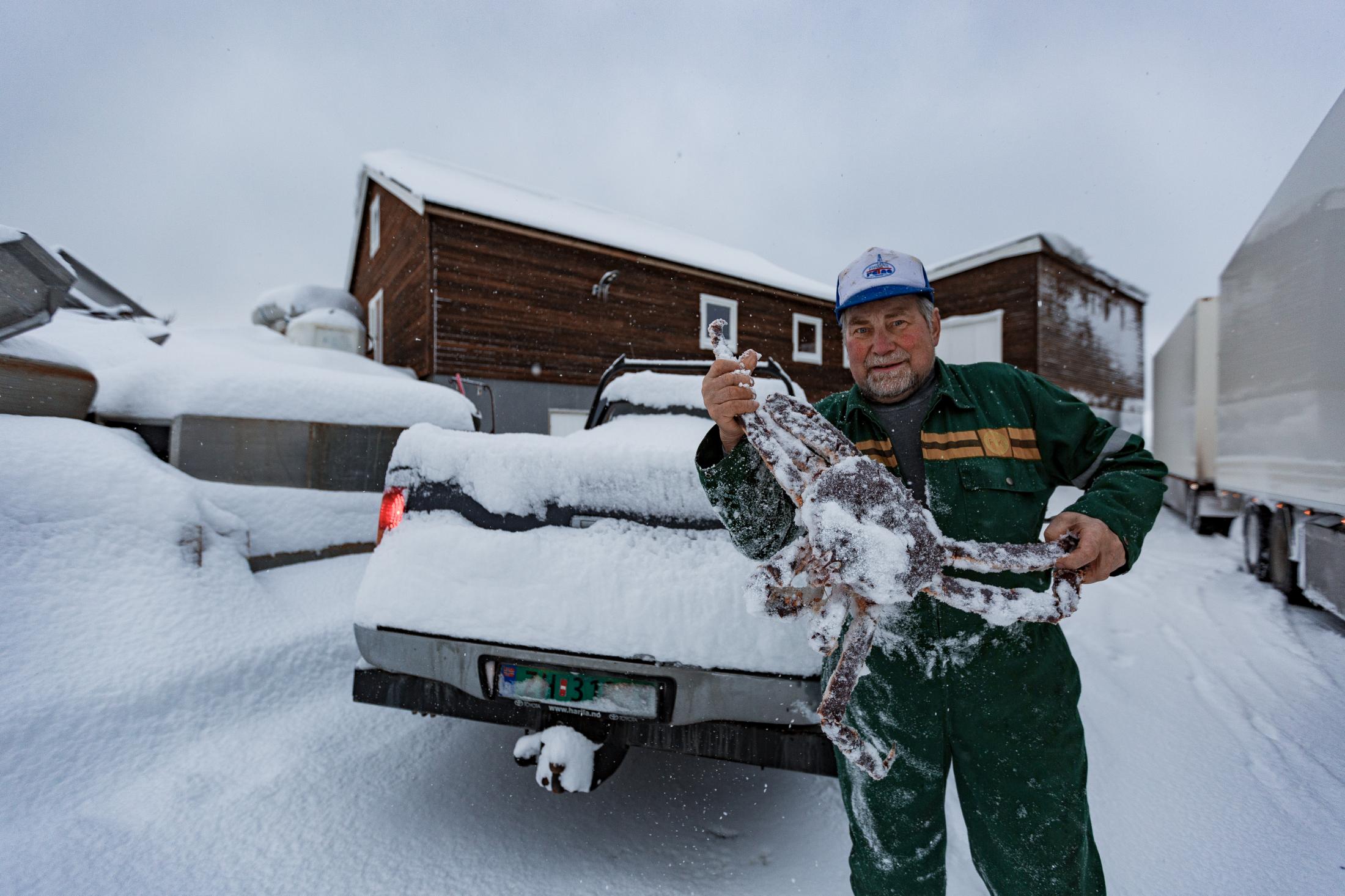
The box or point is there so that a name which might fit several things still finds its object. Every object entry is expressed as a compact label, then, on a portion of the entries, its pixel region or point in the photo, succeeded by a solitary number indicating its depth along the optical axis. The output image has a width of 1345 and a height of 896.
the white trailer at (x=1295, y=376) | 3.49
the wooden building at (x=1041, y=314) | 17.20
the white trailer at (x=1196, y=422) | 8.20
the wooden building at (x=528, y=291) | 12.68
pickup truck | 1.80
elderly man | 1.43
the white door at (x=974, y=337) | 17.78
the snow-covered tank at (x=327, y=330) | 15.13
